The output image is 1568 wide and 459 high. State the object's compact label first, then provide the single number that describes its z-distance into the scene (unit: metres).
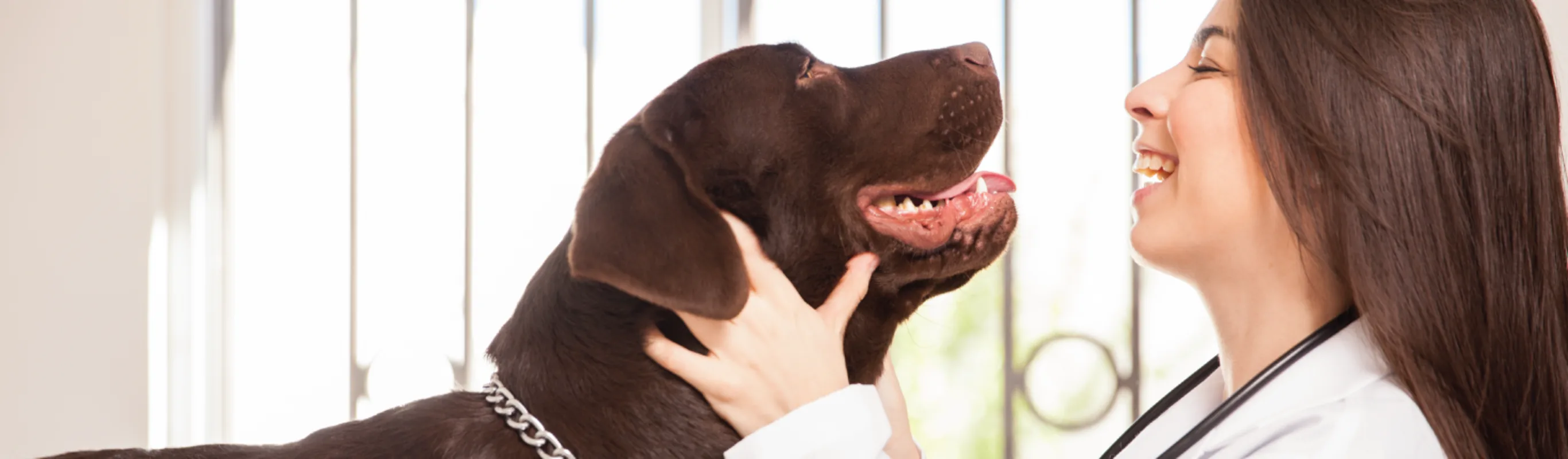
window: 2.89
